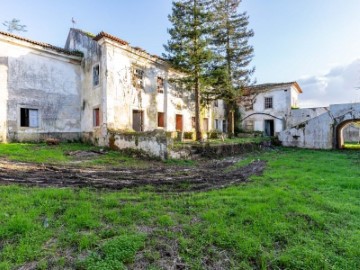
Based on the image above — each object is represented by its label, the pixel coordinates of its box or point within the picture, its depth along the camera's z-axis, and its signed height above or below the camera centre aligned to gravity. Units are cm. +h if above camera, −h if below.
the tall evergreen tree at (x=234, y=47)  1949 +811
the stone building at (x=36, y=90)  1291 +297
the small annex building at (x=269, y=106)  2503 +329
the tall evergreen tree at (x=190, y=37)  1491 +689
